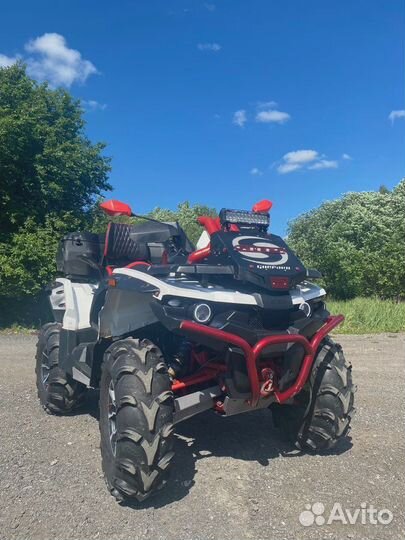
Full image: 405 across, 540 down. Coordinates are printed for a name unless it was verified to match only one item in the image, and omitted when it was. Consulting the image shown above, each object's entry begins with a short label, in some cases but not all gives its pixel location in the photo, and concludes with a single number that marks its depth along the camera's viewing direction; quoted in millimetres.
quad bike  3072
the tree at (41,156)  13680
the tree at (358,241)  19359
